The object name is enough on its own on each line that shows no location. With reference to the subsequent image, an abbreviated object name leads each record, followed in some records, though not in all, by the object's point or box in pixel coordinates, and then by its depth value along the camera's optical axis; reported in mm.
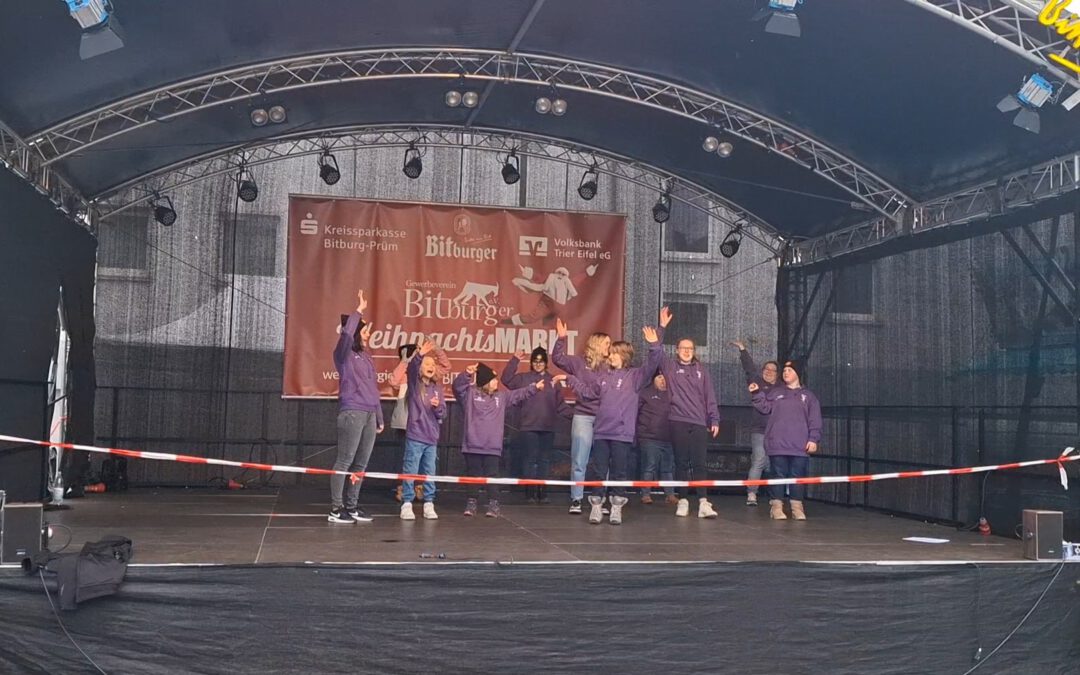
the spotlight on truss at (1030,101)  7840
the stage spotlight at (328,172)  11695
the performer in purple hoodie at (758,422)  10008
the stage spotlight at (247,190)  11727
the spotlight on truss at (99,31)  7328
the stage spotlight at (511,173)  11773
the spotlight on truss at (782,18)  7668
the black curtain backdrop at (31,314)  8203
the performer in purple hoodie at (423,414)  8234
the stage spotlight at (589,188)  12164
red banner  12250
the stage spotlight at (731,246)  12852
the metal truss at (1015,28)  7461
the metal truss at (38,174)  8672
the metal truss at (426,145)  11930
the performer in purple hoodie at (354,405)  7809
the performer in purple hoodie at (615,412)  8445
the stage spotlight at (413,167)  11553
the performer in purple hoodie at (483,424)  8477
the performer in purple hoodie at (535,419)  10320
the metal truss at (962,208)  8586
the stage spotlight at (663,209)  12469
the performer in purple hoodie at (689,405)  8938
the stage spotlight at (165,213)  11711
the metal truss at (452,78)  9852
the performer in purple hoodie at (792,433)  9320
